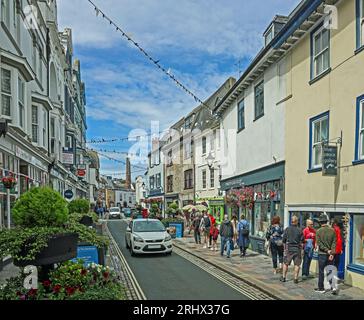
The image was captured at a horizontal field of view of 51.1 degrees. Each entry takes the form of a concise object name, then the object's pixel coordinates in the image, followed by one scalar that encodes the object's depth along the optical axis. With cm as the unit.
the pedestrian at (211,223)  1676
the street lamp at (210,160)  2360
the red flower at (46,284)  437
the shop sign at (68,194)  1951
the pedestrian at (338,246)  839
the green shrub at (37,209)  451
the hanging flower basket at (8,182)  1009
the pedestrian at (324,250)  812
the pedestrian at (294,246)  917
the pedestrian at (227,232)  1383
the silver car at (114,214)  5034
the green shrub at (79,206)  1439
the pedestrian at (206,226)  1717
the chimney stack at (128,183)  10658
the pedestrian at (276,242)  1007
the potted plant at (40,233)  424
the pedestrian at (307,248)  977
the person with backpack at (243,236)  1380
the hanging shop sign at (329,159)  941
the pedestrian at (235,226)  1528
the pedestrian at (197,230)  1877
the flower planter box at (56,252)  427
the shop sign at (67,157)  2406
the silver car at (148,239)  1417
